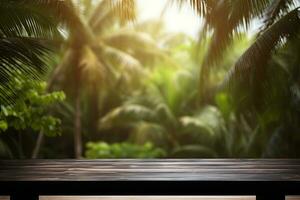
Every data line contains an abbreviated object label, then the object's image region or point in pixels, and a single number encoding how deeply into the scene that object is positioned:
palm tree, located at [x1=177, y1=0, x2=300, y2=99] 5.84
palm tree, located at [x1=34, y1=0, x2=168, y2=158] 15.52
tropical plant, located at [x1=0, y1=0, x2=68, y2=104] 4.71
